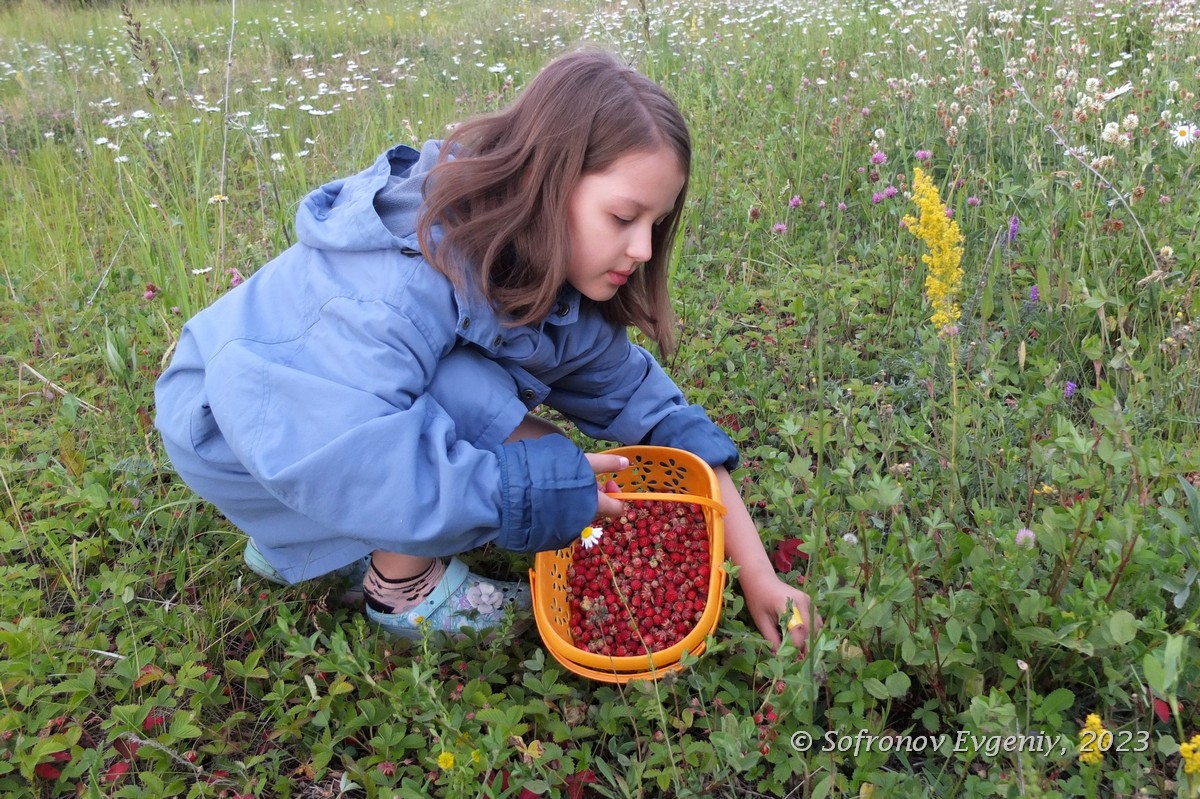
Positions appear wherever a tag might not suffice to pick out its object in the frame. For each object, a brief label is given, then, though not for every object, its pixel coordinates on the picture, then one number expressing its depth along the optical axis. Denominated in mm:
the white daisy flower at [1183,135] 2492
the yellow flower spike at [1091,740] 1045
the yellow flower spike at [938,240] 1285
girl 1552
